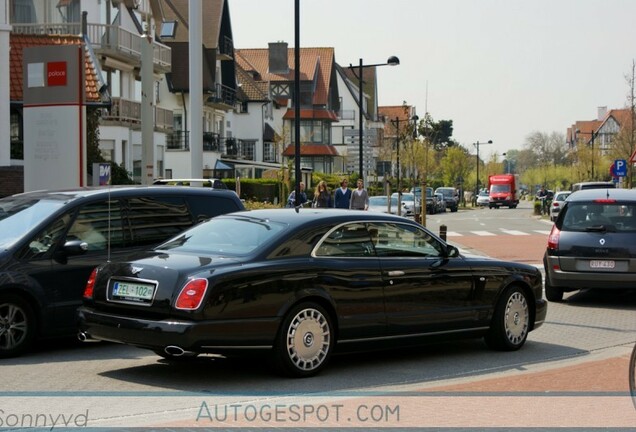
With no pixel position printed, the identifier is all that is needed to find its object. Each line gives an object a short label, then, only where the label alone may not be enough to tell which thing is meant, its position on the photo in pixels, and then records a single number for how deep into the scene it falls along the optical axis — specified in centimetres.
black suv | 1064
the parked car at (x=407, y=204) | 4769
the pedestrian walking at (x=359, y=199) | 2780
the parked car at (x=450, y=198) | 8425
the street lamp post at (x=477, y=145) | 13201
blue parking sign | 4886
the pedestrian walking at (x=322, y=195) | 2716
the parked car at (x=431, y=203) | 7194
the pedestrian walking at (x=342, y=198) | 2792
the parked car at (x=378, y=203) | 4262
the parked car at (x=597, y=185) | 4486
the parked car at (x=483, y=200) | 10481
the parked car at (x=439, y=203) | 7625
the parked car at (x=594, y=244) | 1589
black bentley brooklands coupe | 892
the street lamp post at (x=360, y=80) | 4219
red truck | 9600
